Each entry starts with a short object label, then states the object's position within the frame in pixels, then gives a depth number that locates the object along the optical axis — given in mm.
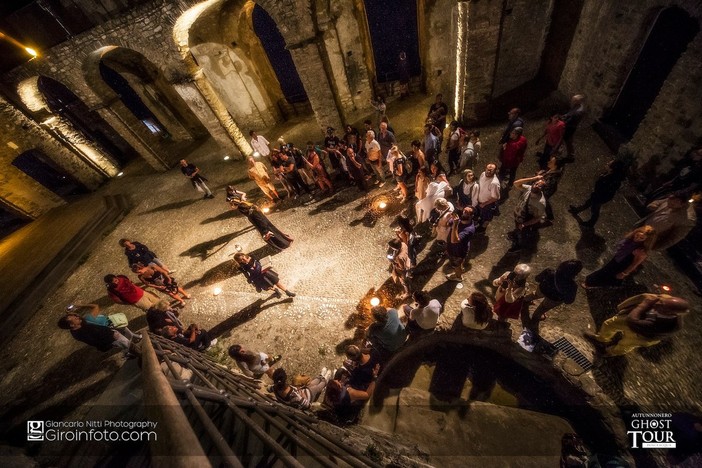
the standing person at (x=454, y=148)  7016
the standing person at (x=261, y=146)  9367
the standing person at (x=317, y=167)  8008
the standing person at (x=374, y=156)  7470
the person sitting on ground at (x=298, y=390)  3881
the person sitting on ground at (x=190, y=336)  5031
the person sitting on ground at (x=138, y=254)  6698
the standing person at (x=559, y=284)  4109
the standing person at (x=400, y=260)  5129
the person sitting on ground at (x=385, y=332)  4105
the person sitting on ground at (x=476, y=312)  4098
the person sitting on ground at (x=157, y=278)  6477
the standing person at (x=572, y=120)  6293
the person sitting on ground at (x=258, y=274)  5611
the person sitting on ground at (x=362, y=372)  4453
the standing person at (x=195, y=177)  9039
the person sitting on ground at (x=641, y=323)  3197
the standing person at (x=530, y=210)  4938
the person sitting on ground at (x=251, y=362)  4545
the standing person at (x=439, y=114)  8156
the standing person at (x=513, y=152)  6020
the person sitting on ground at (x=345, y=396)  4086
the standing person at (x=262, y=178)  8211
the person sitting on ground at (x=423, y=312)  4234
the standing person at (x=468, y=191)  5566
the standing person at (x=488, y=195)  5316
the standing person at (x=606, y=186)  5000
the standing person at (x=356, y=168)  7578
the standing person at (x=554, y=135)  6207
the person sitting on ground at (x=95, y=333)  4926
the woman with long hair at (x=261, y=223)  6656
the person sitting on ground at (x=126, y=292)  5914
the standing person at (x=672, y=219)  3957
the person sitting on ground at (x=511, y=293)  3962
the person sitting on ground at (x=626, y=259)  4090
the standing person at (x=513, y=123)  6352
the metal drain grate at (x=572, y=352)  4016
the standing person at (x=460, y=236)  4844
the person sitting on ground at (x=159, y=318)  5230
